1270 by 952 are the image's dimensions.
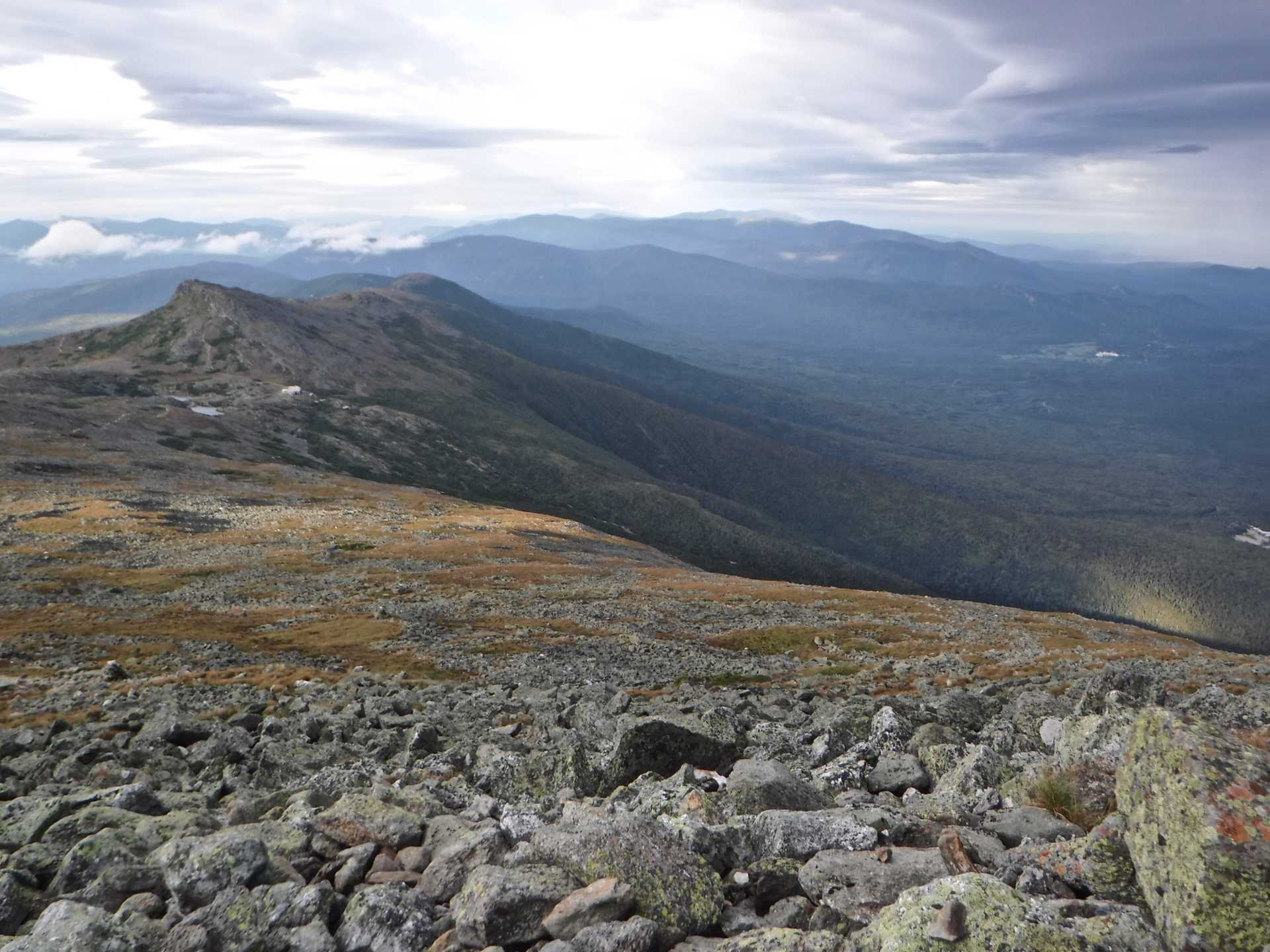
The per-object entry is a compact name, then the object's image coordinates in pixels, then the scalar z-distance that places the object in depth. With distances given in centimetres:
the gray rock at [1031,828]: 1397
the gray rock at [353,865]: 1273
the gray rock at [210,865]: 1215
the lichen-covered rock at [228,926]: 1087
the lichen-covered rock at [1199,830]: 914
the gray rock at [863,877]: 1117
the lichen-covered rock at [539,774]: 1972
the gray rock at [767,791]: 1598
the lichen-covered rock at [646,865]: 1131
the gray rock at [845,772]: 1961
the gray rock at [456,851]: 1256
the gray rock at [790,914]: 1126
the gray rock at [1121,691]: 2580
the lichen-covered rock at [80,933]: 1044
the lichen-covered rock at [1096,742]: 1631
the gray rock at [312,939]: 1098
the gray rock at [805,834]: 1324
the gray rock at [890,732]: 2330
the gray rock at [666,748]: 2009
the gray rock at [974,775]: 1800
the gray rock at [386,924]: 1102
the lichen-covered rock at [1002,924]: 915
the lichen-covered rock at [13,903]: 1209
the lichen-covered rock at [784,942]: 987
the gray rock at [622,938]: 1045
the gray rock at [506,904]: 1095
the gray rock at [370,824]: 1423
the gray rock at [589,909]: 1099
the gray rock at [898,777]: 1966
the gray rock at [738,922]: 1120
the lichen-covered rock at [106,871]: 1251
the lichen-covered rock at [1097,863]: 1096
